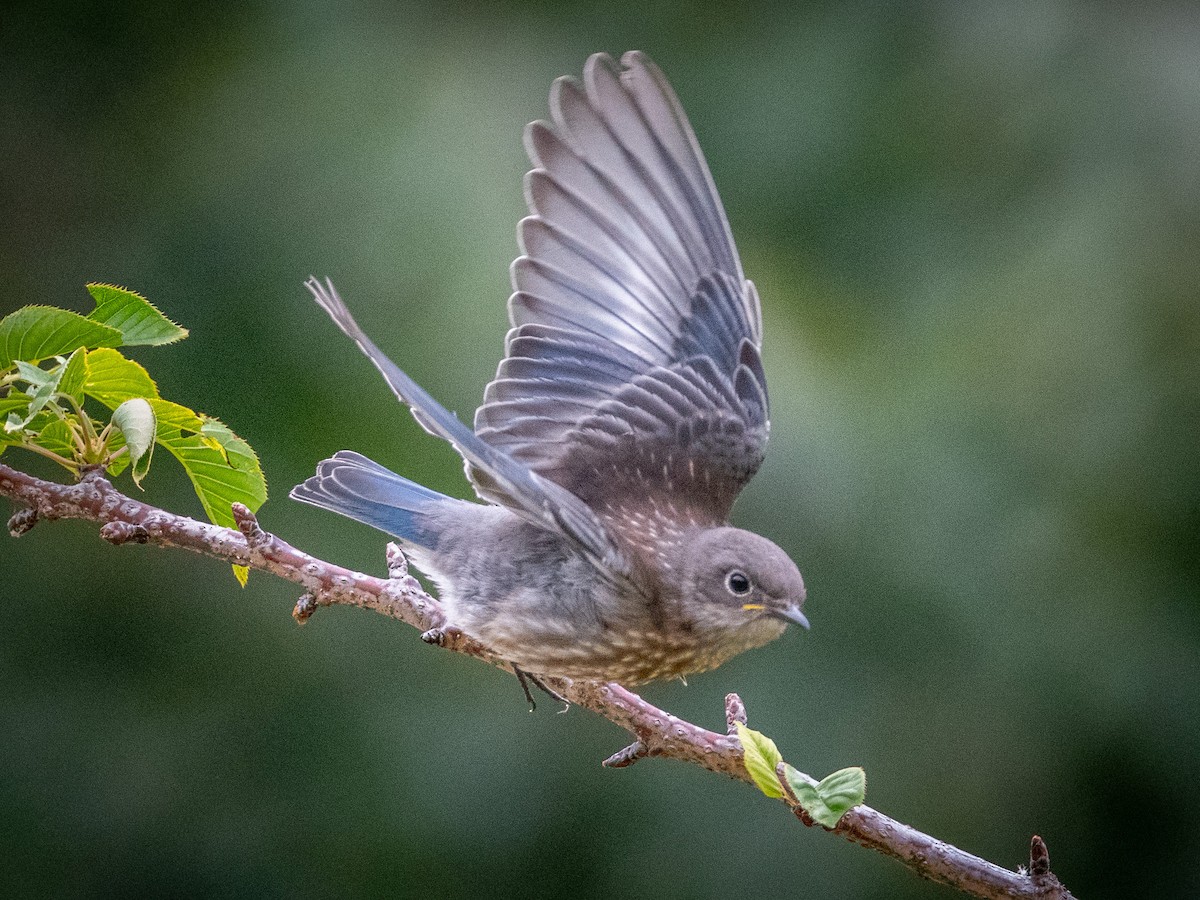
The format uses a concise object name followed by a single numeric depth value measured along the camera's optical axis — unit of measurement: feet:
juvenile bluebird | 17.51
